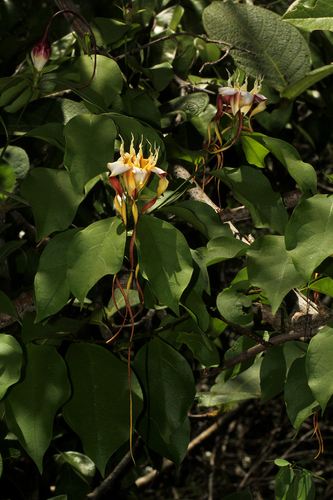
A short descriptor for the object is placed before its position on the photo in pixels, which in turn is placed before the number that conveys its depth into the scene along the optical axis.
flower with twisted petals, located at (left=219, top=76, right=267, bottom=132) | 0.99
